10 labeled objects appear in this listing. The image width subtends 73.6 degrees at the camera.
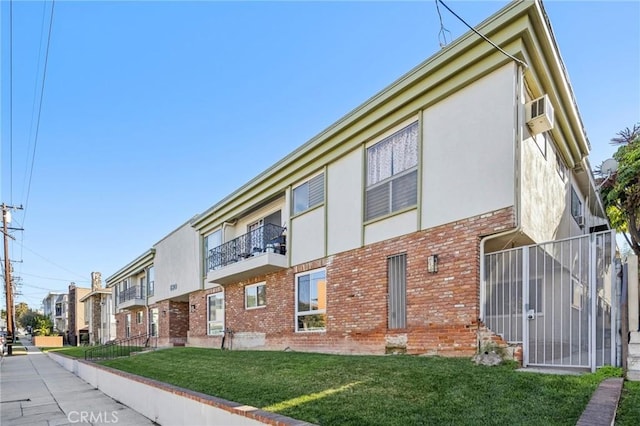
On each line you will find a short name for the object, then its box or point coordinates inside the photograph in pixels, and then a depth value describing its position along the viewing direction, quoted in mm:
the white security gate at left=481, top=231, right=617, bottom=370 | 6121
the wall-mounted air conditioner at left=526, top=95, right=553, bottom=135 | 7676
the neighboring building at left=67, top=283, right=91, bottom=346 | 52906
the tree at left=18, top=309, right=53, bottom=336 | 56306
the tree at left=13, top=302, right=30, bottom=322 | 95238
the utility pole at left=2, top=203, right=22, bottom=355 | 32688
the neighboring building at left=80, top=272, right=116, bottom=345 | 42041
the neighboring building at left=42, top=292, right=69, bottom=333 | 70556
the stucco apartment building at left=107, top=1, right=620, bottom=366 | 7598
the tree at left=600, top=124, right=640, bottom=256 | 11398
